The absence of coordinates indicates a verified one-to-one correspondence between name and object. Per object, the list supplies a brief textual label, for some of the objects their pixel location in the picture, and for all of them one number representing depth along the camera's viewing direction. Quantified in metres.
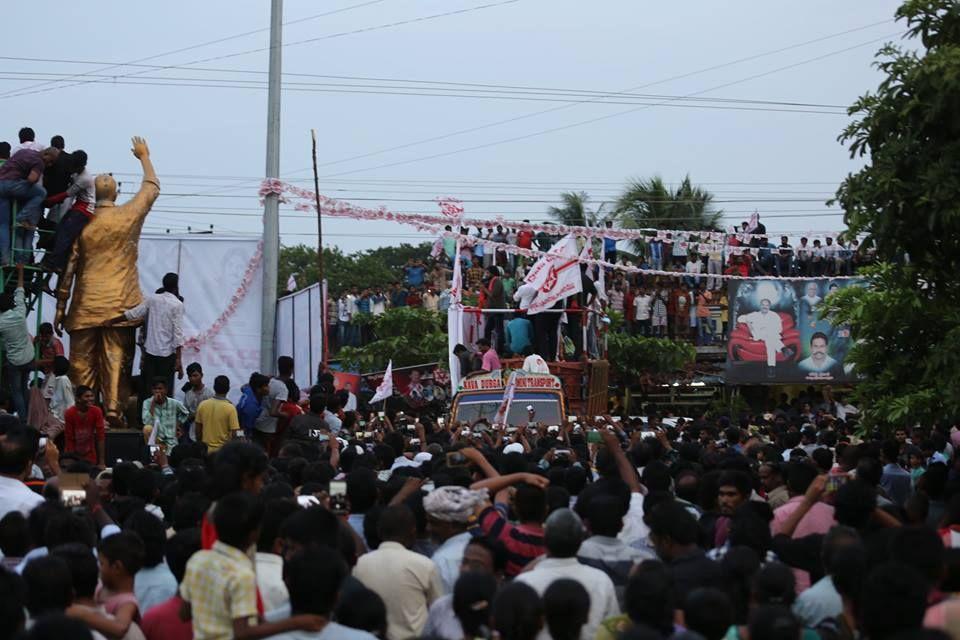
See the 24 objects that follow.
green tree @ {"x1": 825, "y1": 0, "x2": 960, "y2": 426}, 10.79
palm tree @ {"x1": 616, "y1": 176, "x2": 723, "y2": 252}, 43.50
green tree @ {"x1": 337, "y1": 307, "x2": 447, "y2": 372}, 38.31
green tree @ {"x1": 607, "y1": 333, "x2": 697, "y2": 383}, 36.56
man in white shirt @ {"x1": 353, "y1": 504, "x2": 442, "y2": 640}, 6.89
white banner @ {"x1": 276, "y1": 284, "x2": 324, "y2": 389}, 23.72
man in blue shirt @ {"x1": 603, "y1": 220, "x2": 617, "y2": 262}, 33.88
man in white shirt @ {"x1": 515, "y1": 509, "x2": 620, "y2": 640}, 6.39
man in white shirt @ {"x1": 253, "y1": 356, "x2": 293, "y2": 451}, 16.14
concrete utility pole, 23.86
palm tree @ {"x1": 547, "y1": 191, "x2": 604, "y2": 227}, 45.19
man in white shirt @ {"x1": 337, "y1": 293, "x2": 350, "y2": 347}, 39.25
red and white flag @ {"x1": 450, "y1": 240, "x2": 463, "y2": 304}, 26.11
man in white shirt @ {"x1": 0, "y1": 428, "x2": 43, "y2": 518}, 8.39
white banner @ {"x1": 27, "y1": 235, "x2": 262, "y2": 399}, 23.52
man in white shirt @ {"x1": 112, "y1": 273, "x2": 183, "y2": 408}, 18.38
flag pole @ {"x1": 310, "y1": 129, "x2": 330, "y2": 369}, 23.33
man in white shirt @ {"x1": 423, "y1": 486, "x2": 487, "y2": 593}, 7.70
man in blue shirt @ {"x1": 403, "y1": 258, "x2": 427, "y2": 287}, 40.88
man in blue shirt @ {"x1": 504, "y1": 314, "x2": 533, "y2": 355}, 25.48
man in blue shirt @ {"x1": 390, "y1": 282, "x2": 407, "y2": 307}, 40.00
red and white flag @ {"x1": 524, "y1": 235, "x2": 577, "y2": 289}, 24.66
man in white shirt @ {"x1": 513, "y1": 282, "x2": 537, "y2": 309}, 25.06
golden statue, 18.20
